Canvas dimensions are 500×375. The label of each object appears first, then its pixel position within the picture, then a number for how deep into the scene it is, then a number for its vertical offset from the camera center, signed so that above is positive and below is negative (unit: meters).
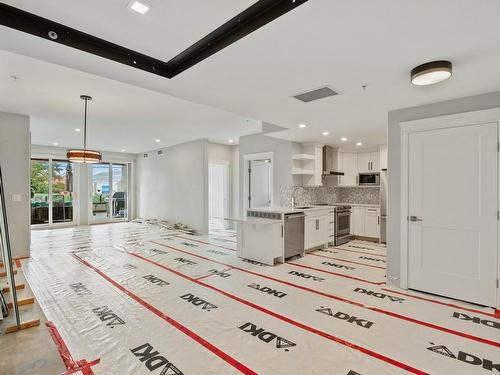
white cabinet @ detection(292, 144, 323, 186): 6.39 +0.64
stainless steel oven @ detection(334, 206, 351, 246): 6.41 -0.85
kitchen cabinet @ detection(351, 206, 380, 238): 6.71 -0.80
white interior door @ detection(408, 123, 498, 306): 3.10 -0.27
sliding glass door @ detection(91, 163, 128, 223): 10.44 -0.07
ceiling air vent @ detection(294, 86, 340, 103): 3.15 +1.19
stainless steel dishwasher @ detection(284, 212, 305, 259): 4.96 -0.84
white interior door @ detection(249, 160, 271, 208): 7.45 +0.21
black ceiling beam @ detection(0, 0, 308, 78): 1.78 +1.20
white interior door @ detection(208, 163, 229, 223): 9.20 -0.07
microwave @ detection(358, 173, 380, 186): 6.79 +0.30
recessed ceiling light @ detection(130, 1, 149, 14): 1.69 +1.20
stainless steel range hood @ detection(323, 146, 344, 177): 6.77 +0.75
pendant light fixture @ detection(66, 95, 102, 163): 4.58 +0.60
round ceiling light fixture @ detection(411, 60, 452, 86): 2.37 +1.08
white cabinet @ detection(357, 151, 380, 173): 6.88 +0.76
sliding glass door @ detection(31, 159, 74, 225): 9.20 -0.03
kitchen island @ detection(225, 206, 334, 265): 4.77 -0.82
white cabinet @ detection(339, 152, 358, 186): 7.24 +0.62
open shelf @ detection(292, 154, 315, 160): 6.35 +0.81
